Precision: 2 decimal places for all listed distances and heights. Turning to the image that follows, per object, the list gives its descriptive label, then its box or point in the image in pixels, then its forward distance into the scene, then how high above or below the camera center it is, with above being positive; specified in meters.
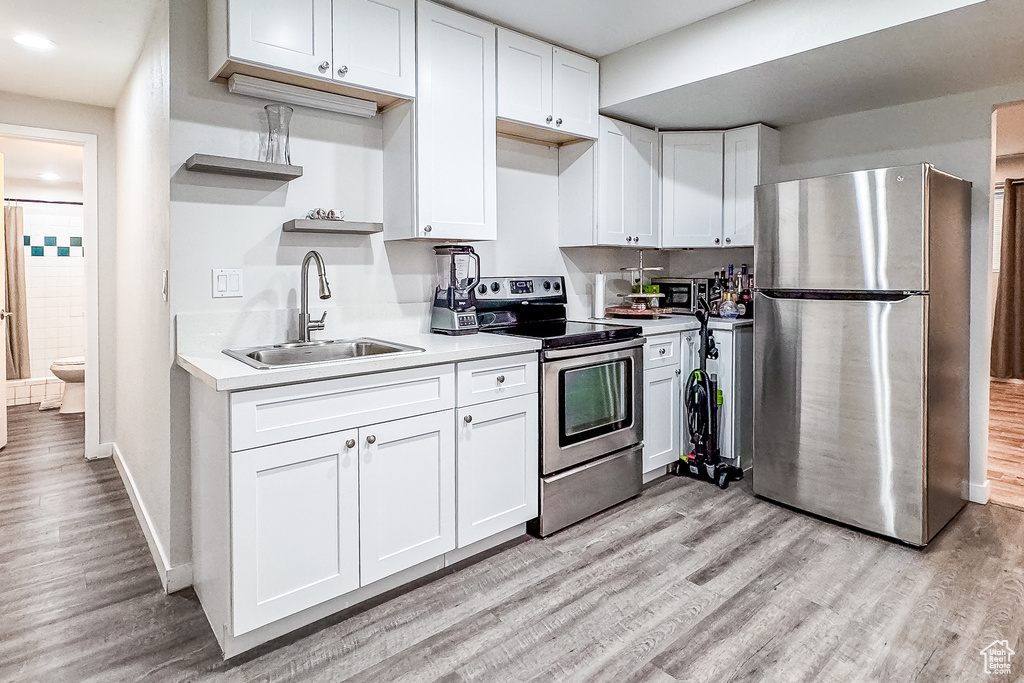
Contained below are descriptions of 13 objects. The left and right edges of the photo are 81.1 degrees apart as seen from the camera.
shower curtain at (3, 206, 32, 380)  5.82 +0.26
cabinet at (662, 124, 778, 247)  3.75 +0.85
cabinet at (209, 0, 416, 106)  2.10 +1.05
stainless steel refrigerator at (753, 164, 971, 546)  2.58 -0.12
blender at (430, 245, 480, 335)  2.90 +0.14
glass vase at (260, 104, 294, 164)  2.37 +0.75
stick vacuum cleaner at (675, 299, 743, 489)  3.47 -0.59
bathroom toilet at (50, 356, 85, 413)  5.15 -0.55
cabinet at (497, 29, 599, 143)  2.93 +1.20
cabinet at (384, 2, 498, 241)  2.60 +0.81
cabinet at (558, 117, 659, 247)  3.47 +0.80
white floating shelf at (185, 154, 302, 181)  2.12 +0.58
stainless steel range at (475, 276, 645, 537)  2.73 -0.40
